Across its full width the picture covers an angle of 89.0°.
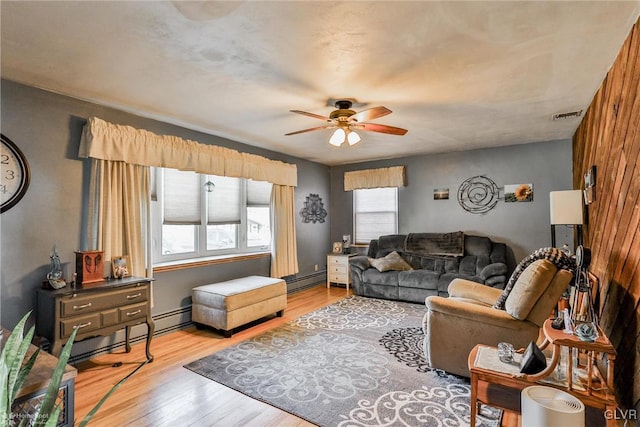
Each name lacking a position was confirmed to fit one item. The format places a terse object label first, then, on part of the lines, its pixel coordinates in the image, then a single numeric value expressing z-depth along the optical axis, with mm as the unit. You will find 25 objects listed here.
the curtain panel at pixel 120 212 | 3121
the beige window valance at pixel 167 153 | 3066
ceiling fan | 3020
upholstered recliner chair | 2312
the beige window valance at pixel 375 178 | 6020
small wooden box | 2873
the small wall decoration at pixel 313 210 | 6165
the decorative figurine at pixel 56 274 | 2703
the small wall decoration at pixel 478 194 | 5309
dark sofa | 4801
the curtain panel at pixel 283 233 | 5273
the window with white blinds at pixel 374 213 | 6285
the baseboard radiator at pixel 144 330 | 3111
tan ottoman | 3654
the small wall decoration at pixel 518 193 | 5027
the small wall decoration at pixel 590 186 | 3150
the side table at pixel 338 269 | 6027
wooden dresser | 2516
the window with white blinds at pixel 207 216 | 3967
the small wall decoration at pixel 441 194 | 5691
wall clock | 2594
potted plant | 811
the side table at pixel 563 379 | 1630
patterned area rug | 2209
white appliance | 1388
